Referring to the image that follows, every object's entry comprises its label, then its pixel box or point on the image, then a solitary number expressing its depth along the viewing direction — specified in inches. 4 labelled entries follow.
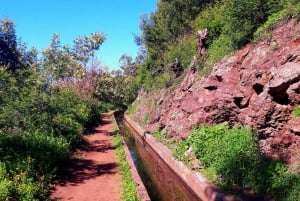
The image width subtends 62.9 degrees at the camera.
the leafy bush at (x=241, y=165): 206.5
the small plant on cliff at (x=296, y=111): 240.5
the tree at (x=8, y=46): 594.9
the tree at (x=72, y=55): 1041.9
